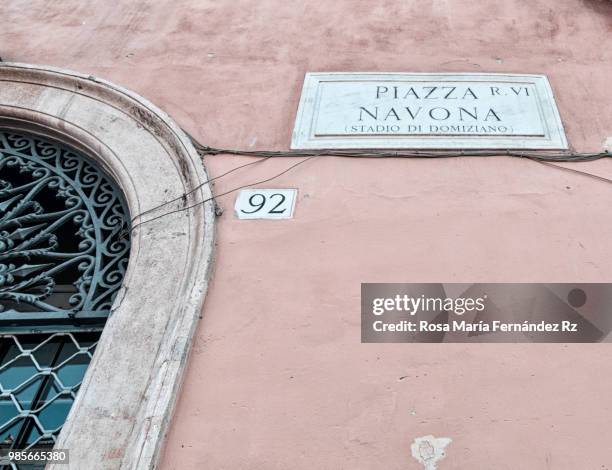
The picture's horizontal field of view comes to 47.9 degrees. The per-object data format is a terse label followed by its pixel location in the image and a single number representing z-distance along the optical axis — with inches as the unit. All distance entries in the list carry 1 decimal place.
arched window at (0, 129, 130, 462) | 120.3
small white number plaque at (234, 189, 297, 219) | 128.6
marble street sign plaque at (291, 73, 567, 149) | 139.3
